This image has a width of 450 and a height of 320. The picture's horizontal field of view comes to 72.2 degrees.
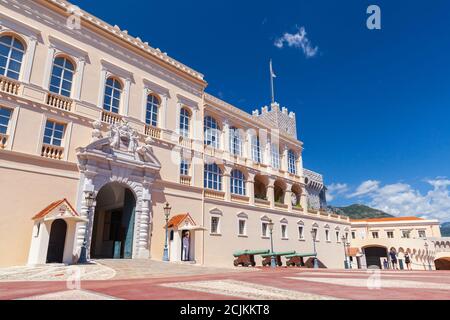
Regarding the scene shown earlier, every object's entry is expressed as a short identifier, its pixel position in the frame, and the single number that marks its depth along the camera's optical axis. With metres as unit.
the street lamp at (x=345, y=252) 31.97
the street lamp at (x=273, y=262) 20.87
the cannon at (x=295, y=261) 26.60
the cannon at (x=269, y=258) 23.07
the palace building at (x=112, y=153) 14.86
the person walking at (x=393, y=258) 30.26
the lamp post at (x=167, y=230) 18.12
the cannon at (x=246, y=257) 23.33
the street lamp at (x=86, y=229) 14.71
